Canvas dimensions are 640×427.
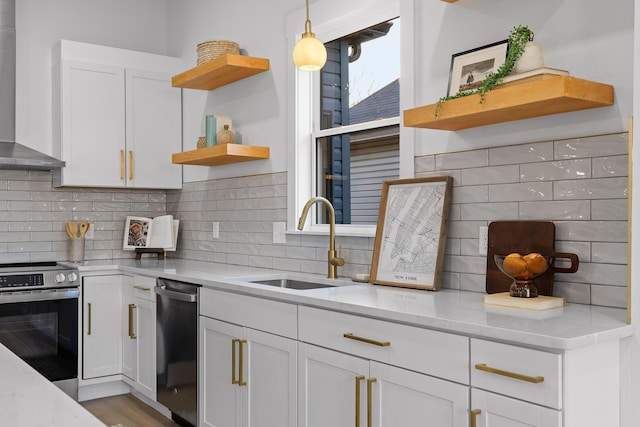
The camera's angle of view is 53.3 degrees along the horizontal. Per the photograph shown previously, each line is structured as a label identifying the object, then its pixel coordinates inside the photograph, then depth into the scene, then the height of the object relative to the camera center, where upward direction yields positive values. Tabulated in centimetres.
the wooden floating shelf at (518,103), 204 +38
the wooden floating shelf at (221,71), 380 +89
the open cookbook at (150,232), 475 -13
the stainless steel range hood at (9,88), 426 +86
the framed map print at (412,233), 268 -8
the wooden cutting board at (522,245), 226 -11
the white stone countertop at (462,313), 170 -31
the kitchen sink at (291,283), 335 -37
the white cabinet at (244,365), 268 -69
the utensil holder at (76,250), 456 -25
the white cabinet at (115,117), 443 +71
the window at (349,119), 322 +53
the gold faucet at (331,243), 314 -14
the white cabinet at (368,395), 194 -61
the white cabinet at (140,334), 383 -75
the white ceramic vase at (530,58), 221 +54
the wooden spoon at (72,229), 461 -10
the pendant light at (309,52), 281 +72
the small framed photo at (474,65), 246 +60
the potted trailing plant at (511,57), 224 +56
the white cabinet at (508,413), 165 -53
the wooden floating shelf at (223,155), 381 +38
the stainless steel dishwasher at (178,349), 337 -74
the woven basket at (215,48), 397 +105
